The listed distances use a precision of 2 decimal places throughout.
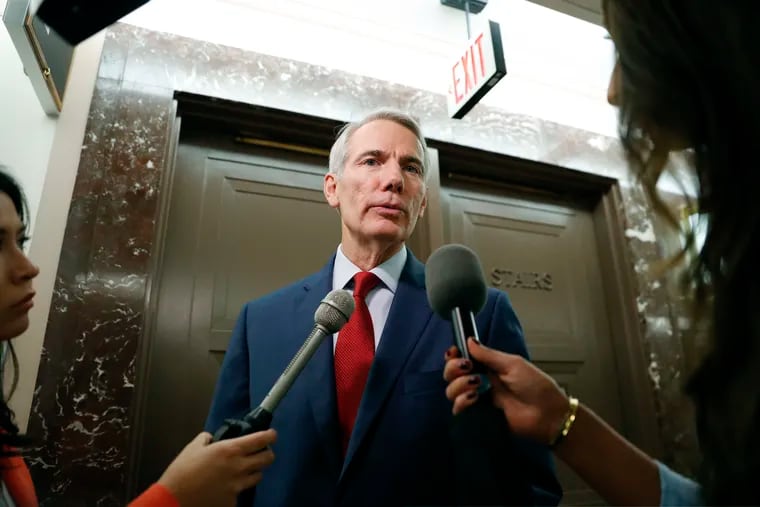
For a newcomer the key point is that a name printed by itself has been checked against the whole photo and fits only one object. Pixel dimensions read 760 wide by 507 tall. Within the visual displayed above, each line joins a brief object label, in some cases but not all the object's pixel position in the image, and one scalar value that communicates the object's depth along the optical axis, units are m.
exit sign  1.72
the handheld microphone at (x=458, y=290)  0.65
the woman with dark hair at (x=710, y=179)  0.43
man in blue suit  0.91
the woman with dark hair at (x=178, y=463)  0.68
